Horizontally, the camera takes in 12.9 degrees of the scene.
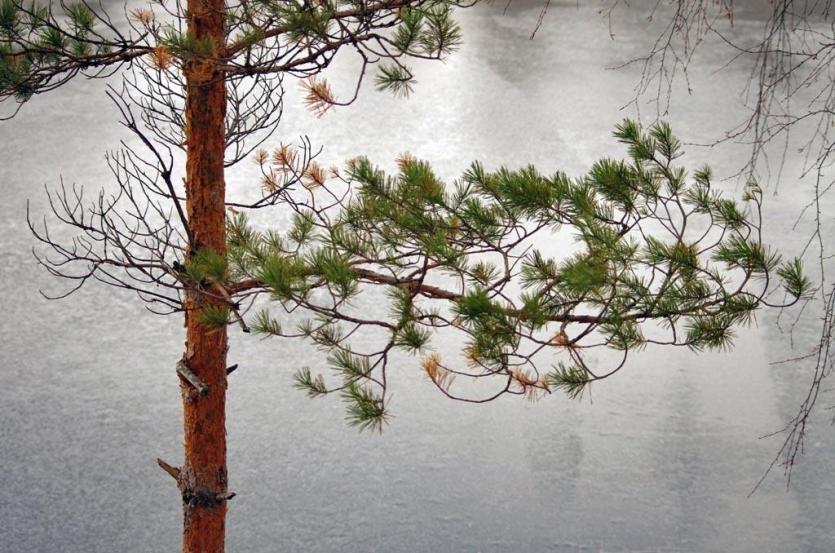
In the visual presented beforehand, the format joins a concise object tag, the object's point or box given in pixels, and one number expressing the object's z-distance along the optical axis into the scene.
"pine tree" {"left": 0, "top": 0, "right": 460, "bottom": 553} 11.46
